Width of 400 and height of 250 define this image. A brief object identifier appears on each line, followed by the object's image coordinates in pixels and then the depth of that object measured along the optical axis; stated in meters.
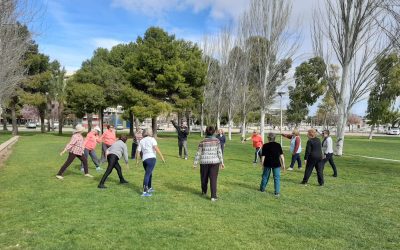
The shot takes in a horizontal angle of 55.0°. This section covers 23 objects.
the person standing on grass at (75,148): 11.32
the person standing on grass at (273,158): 9.17
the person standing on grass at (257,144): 16.45
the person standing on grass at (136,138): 16.38
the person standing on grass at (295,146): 14.41
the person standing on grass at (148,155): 8.86
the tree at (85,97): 37.62
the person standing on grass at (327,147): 12.48
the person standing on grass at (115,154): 9.72
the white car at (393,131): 76.07
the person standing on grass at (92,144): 12.94
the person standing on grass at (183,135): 17.75
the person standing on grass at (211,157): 8.51
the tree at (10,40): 13.54
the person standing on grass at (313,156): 10.76
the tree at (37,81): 39.62
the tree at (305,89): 54.44
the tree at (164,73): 34.25
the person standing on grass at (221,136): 17.09
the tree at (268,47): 27.83
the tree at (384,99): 45.64
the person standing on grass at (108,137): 13.59
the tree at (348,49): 20.53
